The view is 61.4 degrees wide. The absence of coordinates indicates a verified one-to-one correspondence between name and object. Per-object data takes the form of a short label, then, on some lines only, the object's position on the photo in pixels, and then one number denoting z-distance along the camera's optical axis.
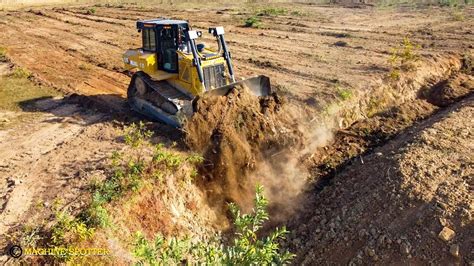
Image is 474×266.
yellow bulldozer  10.55
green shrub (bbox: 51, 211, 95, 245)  6.52
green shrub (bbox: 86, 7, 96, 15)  32.98
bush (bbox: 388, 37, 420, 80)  14.51
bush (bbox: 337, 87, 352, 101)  12.93
